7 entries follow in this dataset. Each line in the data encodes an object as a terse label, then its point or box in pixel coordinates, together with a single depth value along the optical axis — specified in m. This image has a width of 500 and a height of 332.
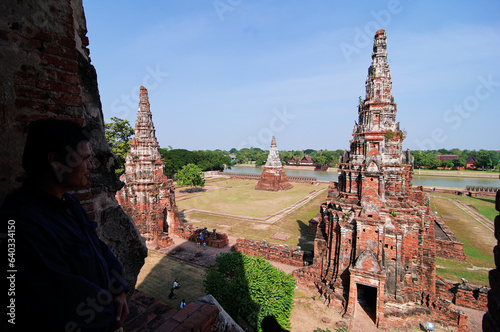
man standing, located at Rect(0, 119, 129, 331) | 1.23
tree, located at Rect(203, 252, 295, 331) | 7.74
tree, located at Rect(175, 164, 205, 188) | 37.12
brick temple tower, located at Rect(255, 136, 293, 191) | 40.53
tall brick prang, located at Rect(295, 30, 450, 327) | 9.72
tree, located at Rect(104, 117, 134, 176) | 30.42
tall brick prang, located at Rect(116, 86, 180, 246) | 16.88
